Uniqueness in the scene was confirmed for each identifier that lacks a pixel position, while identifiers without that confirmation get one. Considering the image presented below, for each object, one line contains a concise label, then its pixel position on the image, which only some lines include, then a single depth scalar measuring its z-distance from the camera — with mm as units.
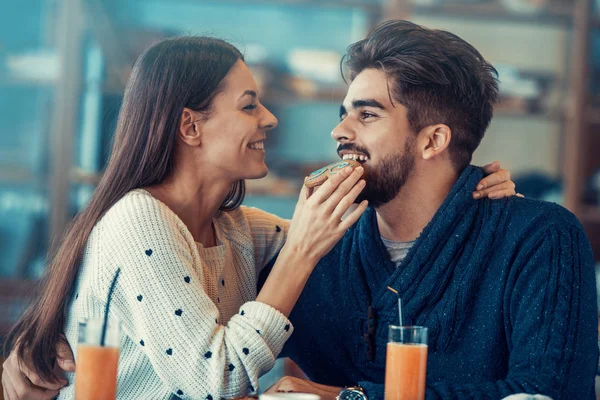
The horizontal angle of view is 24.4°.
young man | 2056
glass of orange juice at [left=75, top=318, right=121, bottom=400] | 1798
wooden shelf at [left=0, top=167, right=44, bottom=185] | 3625
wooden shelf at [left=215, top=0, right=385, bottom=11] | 3711
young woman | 2011
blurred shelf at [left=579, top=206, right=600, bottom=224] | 3868
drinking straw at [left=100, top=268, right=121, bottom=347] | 2038
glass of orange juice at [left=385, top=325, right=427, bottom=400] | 1861
